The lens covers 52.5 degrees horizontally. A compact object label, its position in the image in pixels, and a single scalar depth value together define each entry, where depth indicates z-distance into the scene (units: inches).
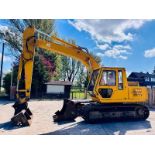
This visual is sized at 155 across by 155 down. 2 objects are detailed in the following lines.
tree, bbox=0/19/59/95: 689.8
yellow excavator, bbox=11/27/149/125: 250.1
